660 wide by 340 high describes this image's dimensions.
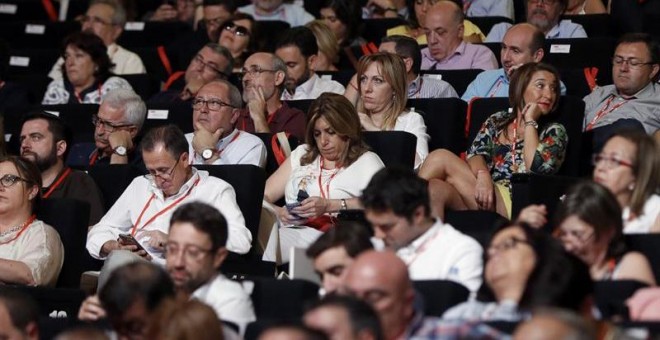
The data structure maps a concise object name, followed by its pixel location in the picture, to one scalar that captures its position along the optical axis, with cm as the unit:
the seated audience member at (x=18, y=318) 791
